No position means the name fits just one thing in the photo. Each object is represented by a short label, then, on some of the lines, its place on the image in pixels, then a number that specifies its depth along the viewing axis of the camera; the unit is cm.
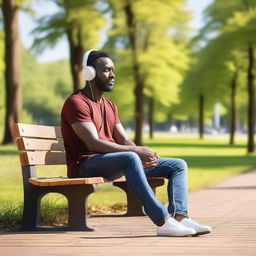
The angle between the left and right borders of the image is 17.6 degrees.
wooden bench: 748
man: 704
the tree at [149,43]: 3606
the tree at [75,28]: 3316
